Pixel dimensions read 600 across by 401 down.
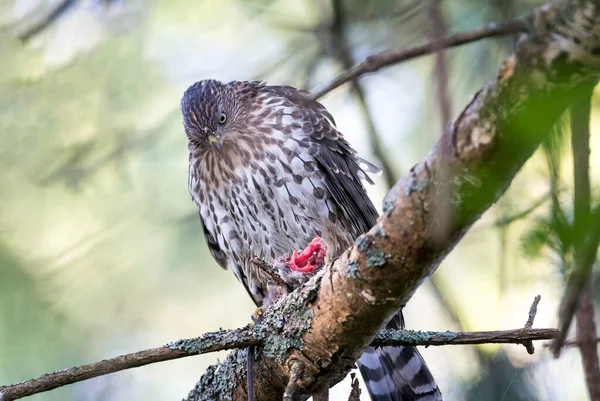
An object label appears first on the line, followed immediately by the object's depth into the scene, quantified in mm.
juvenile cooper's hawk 8430
